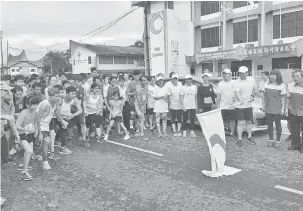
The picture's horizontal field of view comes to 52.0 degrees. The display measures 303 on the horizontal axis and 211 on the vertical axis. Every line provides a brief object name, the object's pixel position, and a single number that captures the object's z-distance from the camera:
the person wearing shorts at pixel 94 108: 7.96
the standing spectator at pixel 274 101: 7.11
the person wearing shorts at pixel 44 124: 5.61
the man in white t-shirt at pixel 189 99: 8.39
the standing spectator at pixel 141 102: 8.69
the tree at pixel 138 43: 65.64
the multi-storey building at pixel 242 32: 21.72
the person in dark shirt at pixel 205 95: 8.14
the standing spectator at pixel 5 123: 4.51
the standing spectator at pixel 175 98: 8.50
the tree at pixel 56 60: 66.69
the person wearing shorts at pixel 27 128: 5.18
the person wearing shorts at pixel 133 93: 8.99
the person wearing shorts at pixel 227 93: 7.64
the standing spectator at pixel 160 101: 8.53
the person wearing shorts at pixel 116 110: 8.35
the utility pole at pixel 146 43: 28.64
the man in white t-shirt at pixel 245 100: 7.46
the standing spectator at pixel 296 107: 6.68
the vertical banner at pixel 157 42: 24.73
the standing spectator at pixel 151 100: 9.03
